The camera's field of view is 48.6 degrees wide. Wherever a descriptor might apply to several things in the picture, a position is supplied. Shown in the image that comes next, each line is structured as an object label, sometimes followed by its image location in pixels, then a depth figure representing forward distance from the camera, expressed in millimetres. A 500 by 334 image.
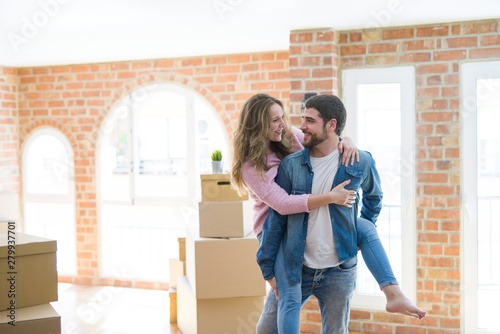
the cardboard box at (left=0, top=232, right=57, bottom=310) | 2312
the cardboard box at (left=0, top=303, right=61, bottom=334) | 2193
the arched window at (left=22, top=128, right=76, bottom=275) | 6066
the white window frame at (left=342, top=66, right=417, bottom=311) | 4117
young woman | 2242
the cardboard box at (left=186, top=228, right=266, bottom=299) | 3861
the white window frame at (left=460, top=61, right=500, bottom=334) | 4008
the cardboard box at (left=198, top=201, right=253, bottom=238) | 3799
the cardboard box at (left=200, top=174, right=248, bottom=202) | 3762
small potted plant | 3777
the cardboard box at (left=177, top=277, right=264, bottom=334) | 4031
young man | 2281
